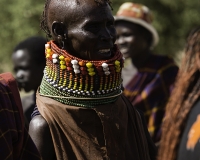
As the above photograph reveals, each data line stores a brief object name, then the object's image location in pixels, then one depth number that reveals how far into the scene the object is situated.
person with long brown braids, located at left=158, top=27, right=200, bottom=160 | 4.33
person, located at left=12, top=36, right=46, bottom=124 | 10.41
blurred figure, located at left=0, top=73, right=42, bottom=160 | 5.57
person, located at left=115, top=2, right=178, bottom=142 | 12.37
